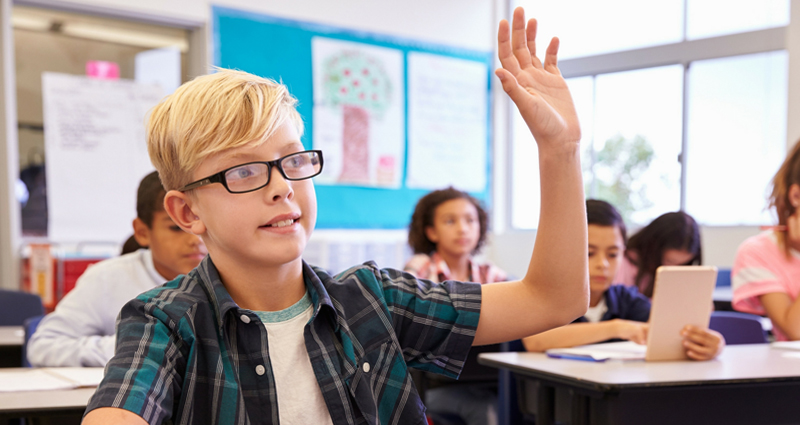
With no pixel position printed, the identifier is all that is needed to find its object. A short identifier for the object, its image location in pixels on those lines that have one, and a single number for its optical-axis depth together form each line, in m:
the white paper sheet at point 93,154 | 4.24
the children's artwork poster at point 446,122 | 5.92
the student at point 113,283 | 1.84
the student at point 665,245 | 2.88
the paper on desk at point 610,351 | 1.92
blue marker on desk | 1.88
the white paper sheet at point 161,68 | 4.59
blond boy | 0.93
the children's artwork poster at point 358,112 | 5.41
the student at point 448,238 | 3.43
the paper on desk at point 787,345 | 2.19
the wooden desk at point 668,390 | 1.58
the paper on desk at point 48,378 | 1.52
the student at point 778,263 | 2.38
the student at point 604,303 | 2.15
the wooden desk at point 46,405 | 1.32
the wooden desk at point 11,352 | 2.43
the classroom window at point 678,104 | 5.02
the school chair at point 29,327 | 2.20
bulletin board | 5.08
